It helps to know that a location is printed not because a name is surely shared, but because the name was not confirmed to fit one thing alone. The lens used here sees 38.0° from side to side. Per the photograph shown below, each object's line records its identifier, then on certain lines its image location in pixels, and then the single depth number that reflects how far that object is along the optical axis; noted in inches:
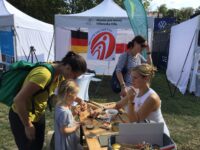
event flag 220.5
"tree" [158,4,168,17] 1894.9
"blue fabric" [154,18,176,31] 633.0
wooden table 81.0
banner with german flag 367.2
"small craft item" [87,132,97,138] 87.8
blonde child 90.4
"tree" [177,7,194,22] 1612.9
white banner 298.8
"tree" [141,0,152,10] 1151.1
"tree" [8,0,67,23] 909.8
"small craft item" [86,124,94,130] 94.8
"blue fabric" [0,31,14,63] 340.8
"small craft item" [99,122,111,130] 96.0
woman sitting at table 91.2
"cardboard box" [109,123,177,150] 69.6
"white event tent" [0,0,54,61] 335.3
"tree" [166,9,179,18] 1702.0
